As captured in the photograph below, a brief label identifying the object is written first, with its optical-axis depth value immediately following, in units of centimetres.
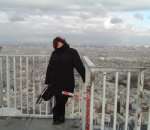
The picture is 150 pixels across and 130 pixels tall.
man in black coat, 268
